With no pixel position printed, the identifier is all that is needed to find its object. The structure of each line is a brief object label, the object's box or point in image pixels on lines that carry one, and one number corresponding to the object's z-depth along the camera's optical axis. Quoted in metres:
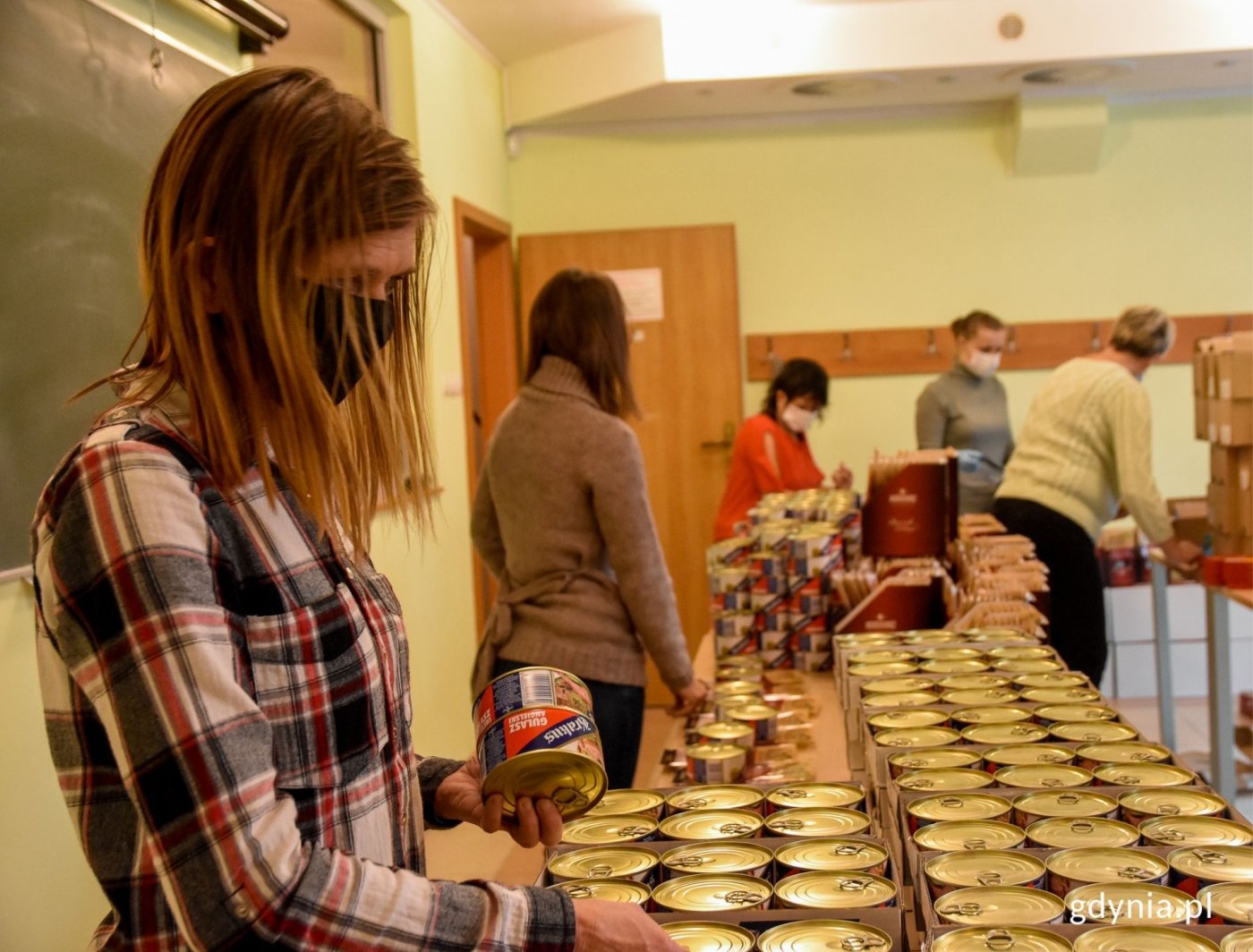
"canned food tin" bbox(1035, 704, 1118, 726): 1.54
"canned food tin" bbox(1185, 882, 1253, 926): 1.01
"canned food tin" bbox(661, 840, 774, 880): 1.14
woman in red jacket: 4.60
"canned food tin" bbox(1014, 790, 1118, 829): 1.23
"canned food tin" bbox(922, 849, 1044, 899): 1.08
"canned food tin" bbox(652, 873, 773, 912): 1.08
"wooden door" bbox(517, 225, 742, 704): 5.76
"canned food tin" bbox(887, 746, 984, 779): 1.41
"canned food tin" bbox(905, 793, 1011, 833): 1.23
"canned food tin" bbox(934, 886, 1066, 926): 1.02
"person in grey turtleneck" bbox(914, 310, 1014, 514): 5.11
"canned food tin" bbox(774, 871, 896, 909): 1.05
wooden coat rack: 5.80
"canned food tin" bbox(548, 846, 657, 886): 1.15
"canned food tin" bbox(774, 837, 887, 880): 1.13
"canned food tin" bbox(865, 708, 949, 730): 1.57
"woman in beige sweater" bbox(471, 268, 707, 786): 2.48
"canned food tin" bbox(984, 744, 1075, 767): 1.40
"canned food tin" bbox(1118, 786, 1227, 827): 1.23
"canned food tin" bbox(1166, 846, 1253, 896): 1.07
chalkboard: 2.11
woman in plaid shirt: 0.78
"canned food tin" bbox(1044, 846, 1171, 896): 1.08
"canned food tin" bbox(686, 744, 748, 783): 1.94
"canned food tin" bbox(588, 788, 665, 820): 1.32
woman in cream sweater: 3.78
